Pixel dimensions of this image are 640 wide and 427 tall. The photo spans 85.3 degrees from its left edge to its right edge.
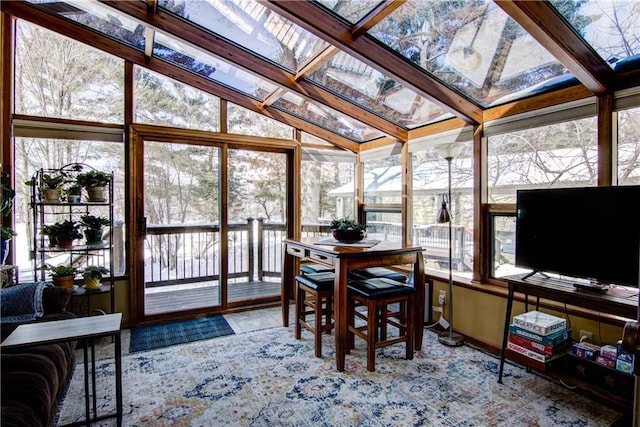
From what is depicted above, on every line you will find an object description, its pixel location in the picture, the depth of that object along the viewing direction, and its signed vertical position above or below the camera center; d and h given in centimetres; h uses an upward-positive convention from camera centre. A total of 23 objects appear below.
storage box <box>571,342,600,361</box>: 217 -90
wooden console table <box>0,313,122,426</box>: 160 -60
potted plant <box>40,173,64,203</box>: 291 +19
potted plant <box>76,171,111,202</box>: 306 +25
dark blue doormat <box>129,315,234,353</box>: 317 -122
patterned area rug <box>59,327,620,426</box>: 205 -123
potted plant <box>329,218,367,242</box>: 318 -21
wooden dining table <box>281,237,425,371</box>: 263 -41
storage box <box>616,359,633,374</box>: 198 -91
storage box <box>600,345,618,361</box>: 206 -86
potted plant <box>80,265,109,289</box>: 313 -60
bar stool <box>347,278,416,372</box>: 262 -80
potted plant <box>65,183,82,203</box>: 301 +15
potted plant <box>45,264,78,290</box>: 297 -57
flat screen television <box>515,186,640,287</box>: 201 -15
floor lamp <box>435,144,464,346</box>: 303 -18
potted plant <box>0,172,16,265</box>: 247 +5
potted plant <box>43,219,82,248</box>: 297 -20
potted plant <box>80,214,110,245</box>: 311 -16
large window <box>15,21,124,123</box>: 319 +126
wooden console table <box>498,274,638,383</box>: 189 -52
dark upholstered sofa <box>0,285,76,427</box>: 140 -79
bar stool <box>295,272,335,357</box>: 289 -82
